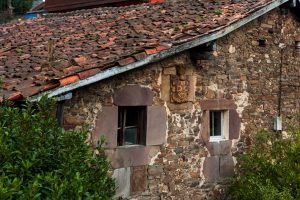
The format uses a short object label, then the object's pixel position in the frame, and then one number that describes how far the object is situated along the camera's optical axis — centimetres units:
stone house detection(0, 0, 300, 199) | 611
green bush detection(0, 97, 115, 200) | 389
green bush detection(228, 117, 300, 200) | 690
